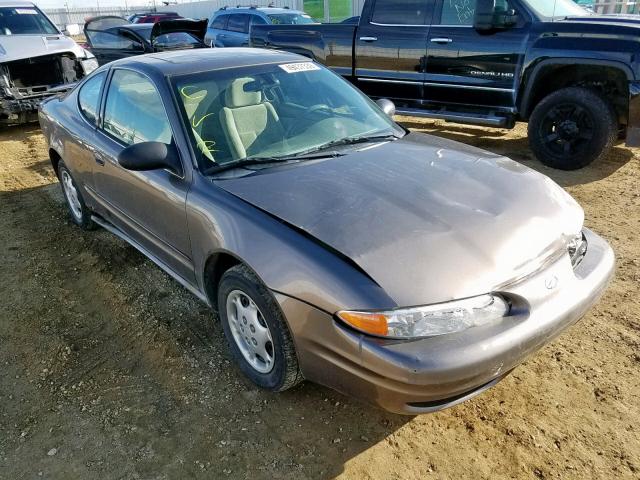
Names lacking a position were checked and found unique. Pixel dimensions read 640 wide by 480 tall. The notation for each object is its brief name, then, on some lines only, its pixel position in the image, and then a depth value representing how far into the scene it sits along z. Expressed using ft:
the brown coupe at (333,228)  6.61
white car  27.25
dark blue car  38.88
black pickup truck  17.48
